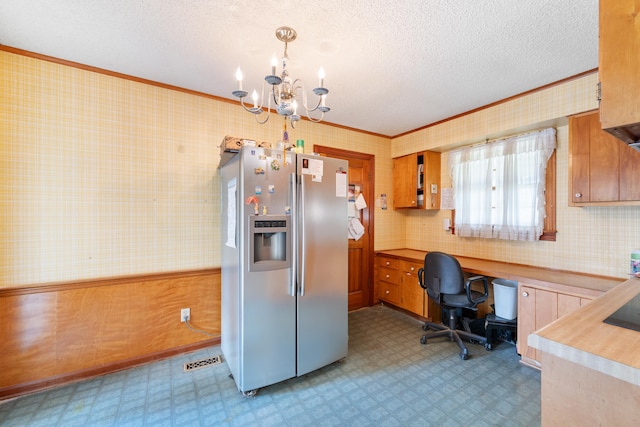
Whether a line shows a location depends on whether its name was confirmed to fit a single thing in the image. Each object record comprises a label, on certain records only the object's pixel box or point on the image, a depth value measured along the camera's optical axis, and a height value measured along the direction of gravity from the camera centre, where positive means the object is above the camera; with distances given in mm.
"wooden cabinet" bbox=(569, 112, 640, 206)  1946 +352
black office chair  2510 -796
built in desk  2021 -648
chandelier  1520 +719
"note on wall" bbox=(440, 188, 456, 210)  3570 +181
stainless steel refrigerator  1921 -420
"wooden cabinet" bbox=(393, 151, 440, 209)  3629 +447
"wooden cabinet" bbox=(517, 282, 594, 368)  2053 -805
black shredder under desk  2570 -1142
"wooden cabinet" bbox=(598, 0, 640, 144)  907 +530
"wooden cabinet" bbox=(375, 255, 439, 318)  3219 -997
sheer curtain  2703 +302
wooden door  3723 -454
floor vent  2314 -1384
